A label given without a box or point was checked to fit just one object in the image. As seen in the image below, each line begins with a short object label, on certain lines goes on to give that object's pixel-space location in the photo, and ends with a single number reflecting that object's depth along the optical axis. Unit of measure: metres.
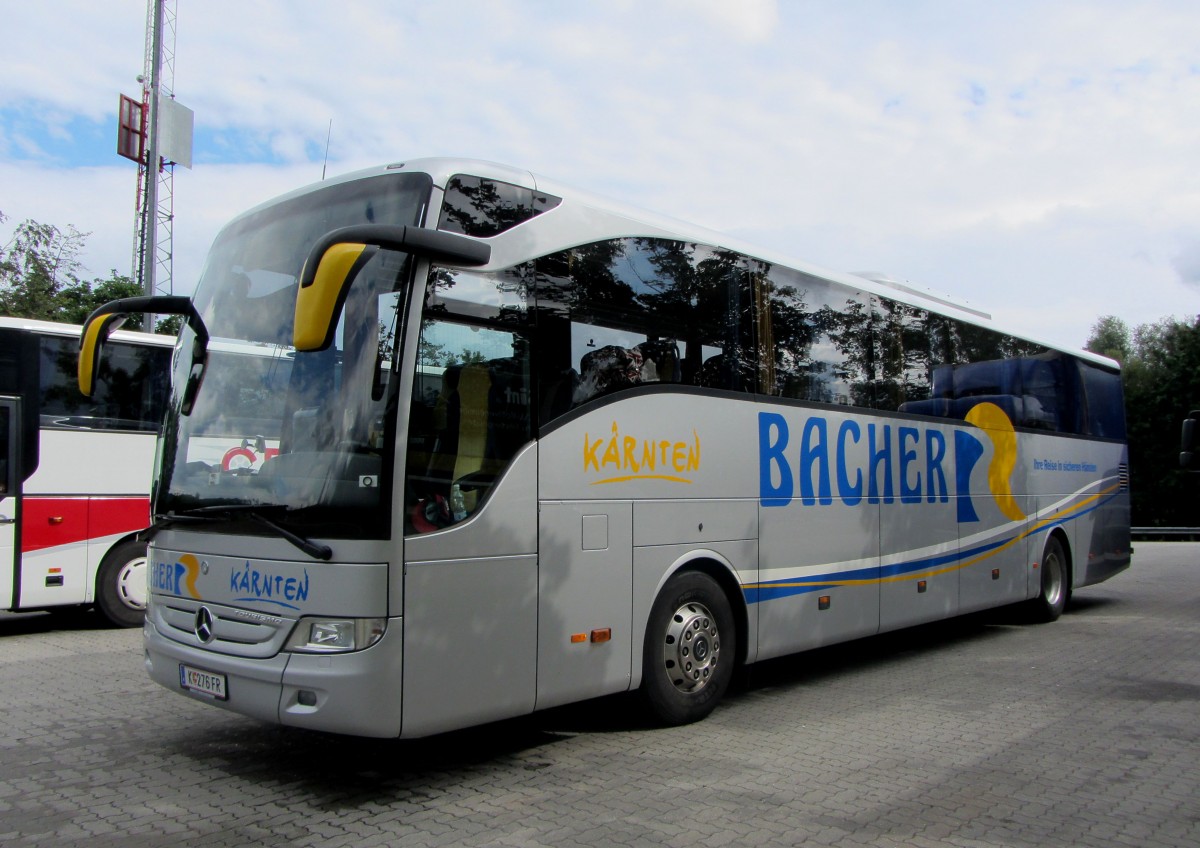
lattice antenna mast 21.23
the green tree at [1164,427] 51.09
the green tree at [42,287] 23.25
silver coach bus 5.32
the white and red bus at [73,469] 10.54
